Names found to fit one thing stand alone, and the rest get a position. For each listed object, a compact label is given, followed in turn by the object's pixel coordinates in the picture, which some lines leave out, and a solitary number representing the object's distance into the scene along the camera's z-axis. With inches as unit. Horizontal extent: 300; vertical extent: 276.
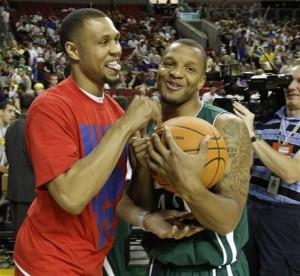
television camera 123.5
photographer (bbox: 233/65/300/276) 121.0
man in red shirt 71.3
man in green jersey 67.4
